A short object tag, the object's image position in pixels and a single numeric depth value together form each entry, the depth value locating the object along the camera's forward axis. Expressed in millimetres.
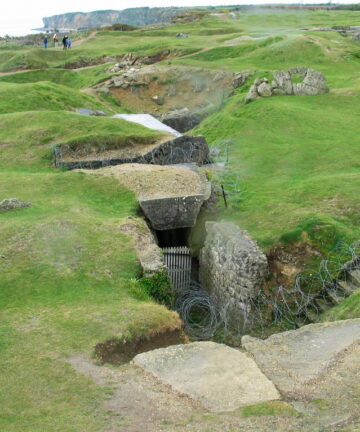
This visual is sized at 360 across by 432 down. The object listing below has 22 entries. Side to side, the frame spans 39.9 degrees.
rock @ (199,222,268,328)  13828
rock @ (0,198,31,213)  15695
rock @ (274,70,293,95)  30516
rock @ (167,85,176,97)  40531
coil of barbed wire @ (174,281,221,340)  13572
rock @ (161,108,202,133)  32875
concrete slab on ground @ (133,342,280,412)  7926
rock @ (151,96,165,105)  40312
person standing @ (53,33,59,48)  59844
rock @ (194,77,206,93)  39147
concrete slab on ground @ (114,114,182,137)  28356
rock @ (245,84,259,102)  29531
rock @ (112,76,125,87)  41625
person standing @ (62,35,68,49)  54994
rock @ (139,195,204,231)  16234
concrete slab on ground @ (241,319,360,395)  8461
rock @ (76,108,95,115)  31297
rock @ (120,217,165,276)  12719
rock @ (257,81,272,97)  29969
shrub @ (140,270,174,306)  12258
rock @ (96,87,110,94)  40769
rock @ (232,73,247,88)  36438
